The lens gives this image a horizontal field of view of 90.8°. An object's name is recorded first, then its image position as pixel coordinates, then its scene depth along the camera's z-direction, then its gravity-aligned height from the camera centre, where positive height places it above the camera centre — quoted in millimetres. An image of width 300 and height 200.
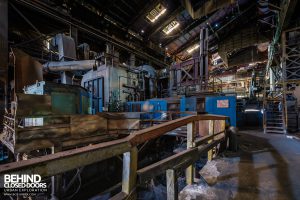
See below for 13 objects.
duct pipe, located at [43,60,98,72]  9278 +2303
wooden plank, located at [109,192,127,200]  1368 -895
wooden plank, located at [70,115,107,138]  5805 -1001
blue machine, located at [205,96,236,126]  9094 -314
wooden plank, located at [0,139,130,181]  890 -410
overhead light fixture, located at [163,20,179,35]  16202 +8334
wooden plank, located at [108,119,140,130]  7285 -1160
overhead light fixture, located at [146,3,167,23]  14047 +8680
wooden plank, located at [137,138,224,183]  1695 -892
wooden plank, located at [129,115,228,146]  1573 -369
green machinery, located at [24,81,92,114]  6426 +305
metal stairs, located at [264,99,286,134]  8633 -1249
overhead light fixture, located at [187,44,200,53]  19419 +7154
